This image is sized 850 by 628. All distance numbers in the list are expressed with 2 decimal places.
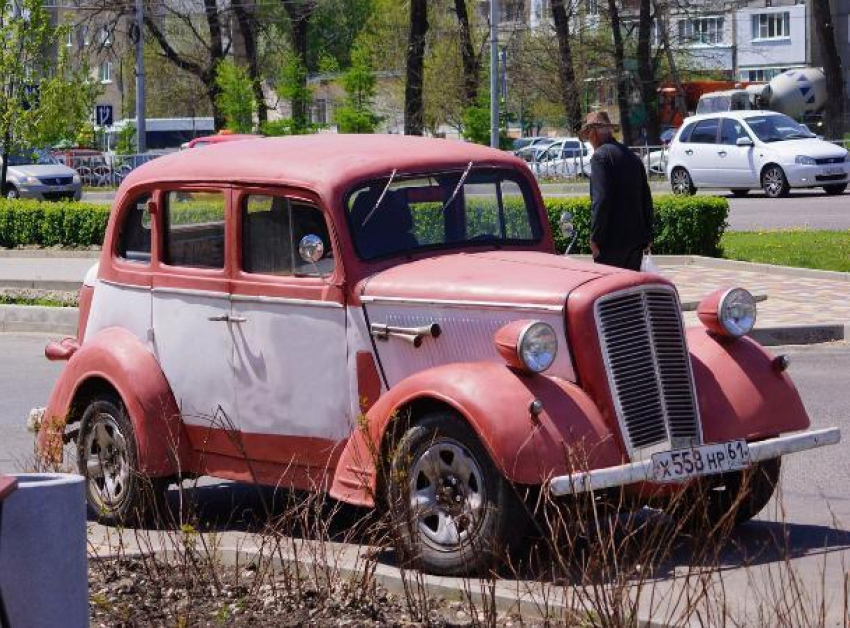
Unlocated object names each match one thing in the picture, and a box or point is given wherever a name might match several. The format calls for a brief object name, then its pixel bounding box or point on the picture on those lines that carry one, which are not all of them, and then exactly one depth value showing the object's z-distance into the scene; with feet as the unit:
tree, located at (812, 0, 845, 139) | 170.09
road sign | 164.86
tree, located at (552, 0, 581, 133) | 191.31
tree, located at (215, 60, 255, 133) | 180.34
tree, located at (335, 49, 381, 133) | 161.17
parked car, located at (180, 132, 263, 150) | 117.43
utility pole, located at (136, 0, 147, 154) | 170.30
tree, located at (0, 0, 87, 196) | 112.37
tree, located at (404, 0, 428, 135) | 175.73
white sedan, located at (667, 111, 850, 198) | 115.44
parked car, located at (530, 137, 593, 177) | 156.76
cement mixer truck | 223.92
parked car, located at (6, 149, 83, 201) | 144.56
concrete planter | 15.90
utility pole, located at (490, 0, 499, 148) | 150.82
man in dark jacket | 38.29
